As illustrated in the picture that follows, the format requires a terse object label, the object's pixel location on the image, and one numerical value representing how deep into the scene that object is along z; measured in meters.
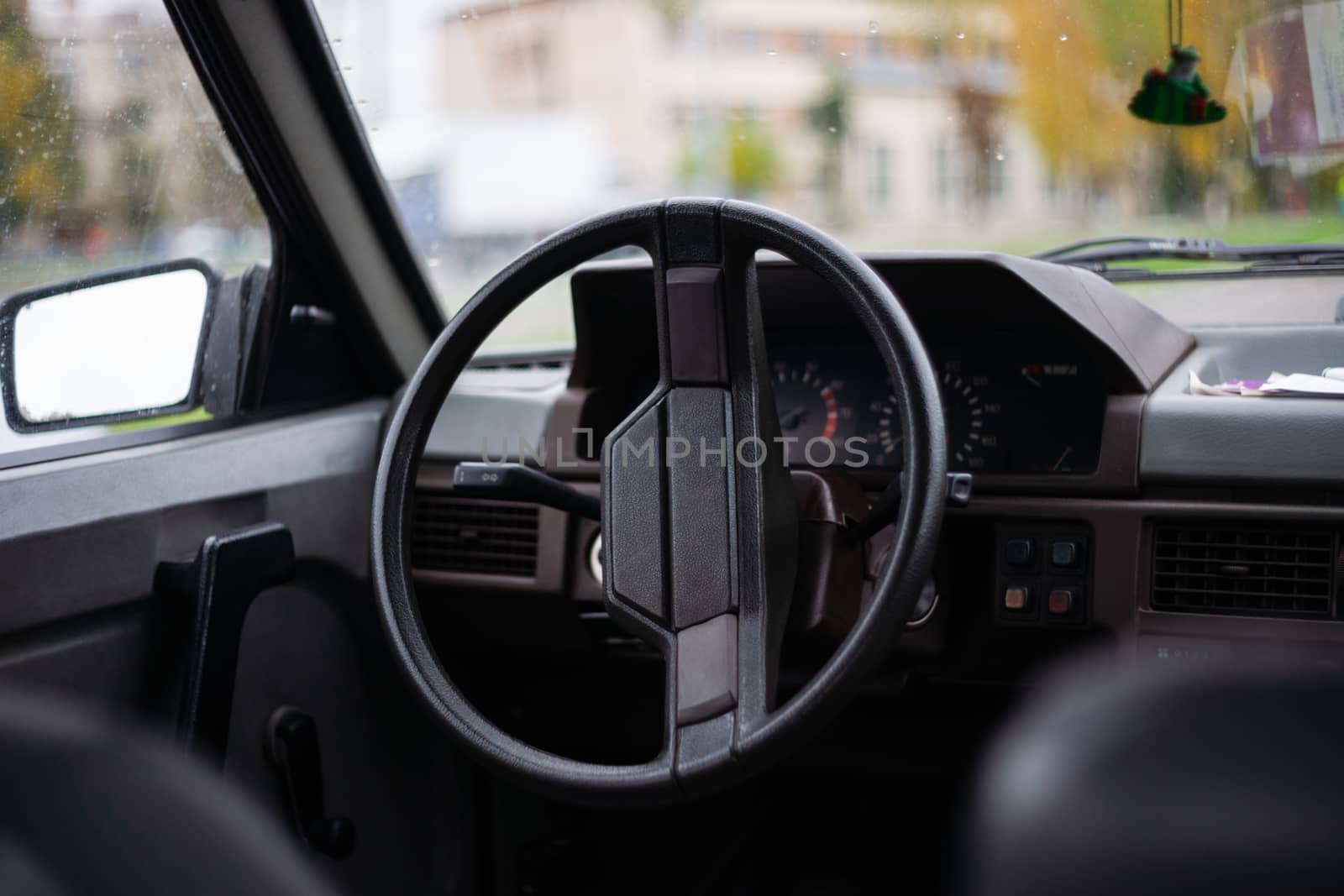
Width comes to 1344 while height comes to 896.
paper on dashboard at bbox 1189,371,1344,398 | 1.89
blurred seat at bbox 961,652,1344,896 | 0.64
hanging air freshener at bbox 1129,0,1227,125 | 2.12
